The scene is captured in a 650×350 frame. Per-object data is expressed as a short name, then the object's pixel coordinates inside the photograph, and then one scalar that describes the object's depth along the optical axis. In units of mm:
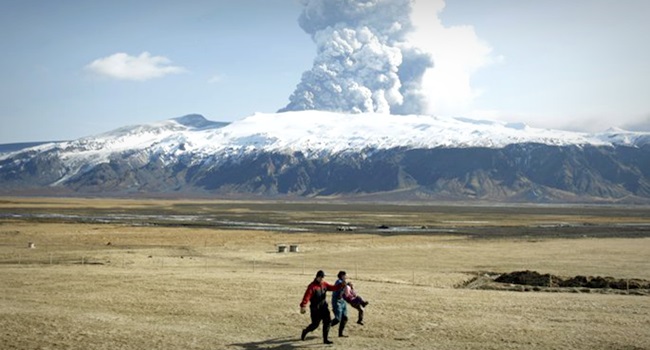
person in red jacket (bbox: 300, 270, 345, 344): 20656
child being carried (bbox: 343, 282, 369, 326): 21594
